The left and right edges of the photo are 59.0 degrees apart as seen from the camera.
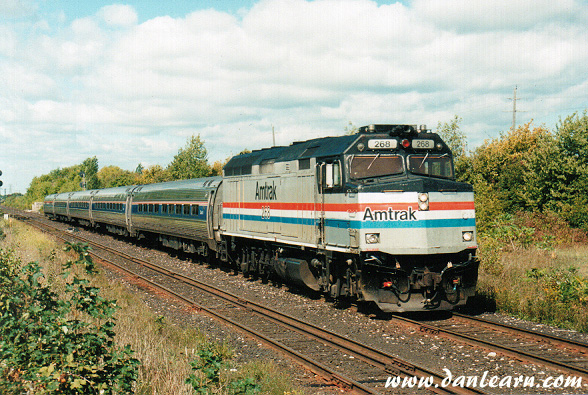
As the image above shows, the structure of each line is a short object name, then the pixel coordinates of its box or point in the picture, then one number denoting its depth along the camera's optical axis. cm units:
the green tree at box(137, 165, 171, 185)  6760
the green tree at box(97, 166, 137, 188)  8838
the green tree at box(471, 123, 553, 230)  2269
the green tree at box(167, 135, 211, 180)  6003
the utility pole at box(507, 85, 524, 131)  5549
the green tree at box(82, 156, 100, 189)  11962
